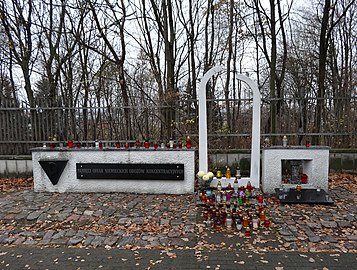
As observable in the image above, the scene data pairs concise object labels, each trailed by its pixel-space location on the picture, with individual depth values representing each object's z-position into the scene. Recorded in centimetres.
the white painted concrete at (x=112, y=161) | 605
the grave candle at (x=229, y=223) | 428
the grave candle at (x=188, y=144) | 604
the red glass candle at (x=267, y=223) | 425
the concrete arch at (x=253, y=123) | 583
